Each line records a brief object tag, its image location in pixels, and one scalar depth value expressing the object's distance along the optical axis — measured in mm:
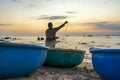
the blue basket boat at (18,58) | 2741
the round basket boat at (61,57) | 4116
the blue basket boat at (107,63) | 2715
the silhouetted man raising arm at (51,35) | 4561
